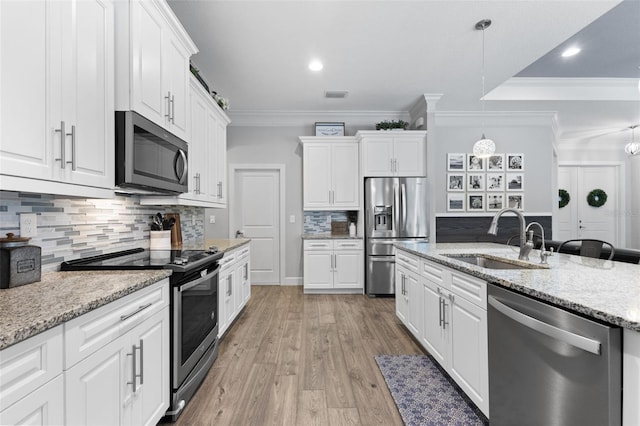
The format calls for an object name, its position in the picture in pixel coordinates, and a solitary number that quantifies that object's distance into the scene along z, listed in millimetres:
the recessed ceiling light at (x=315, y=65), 3398
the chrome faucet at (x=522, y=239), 1978
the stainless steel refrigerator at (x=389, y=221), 4465
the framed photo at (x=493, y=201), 5297
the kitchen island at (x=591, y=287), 875
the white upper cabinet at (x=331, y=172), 4766
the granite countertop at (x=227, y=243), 2859
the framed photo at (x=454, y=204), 5280
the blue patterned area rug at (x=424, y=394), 1763
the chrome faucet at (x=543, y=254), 1882
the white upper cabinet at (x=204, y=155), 2636
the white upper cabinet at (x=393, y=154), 4598
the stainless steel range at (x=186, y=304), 1701
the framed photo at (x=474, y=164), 5289
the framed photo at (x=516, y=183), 5309
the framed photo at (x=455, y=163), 5297
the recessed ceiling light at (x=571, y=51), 3485
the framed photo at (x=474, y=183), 5309
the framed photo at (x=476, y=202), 5285
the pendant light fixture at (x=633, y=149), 5109
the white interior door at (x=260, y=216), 5137
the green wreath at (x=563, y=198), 6979
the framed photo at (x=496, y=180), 5316
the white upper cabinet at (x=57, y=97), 1089
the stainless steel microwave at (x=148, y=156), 1678
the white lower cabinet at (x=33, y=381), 784
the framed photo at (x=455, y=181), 5297
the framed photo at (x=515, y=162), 5309
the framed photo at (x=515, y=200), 5309
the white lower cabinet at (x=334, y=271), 4578
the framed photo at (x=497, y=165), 5312
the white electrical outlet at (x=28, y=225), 1460
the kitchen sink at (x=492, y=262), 1831
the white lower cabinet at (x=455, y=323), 1638
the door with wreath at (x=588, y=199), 7043
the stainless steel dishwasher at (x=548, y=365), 927
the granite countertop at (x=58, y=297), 851
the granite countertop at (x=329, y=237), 4594
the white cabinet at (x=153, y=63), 1705
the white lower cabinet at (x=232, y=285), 2763
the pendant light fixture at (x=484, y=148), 3107
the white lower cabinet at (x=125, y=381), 1052
